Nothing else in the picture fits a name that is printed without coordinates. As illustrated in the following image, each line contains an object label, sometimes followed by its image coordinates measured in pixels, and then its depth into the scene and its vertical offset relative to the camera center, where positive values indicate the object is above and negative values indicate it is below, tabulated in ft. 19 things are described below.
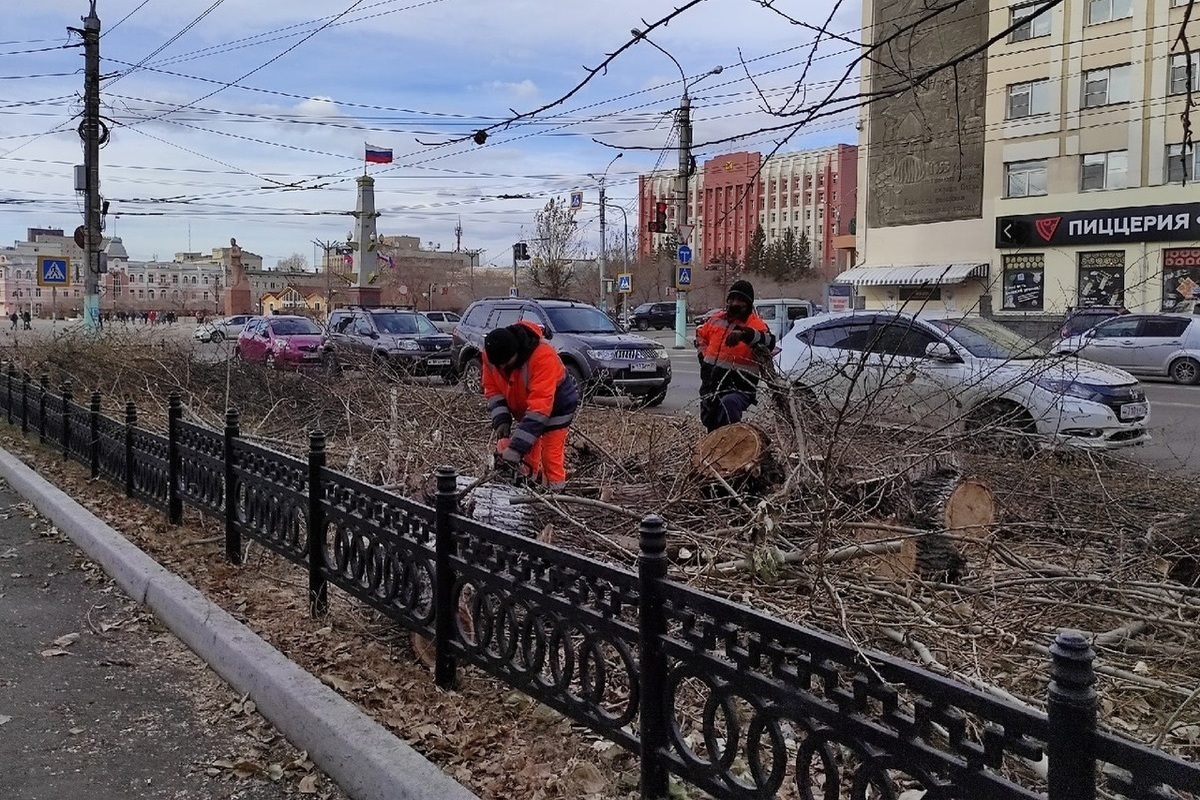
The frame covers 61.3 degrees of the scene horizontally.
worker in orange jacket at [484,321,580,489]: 18.92 -1.59
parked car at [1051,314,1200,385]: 68.80 -1.89
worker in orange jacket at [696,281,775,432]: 24.93 -0.90
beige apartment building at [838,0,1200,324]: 108.37 +17.78
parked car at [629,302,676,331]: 185.57 -0.19
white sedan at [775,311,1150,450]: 22.54 -1.76
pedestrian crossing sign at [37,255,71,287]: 65.92 +2.97
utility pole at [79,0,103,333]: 63.72 +9.90
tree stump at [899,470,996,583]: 18.65 -3.48
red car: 74.77 -1.62
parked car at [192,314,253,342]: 156.60 -1.33
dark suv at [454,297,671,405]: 50.26 -1.50
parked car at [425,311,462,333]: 78.20 -0.06
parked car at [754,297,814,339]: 110.87 +0.95
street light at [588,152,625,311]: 152.56 +8.50
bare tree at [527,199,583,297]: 156.97 +11.24
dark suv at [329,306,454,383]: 63.52 -1.18
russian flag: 118.02 +19.34
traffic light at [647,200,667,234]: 84.88 +8.35
